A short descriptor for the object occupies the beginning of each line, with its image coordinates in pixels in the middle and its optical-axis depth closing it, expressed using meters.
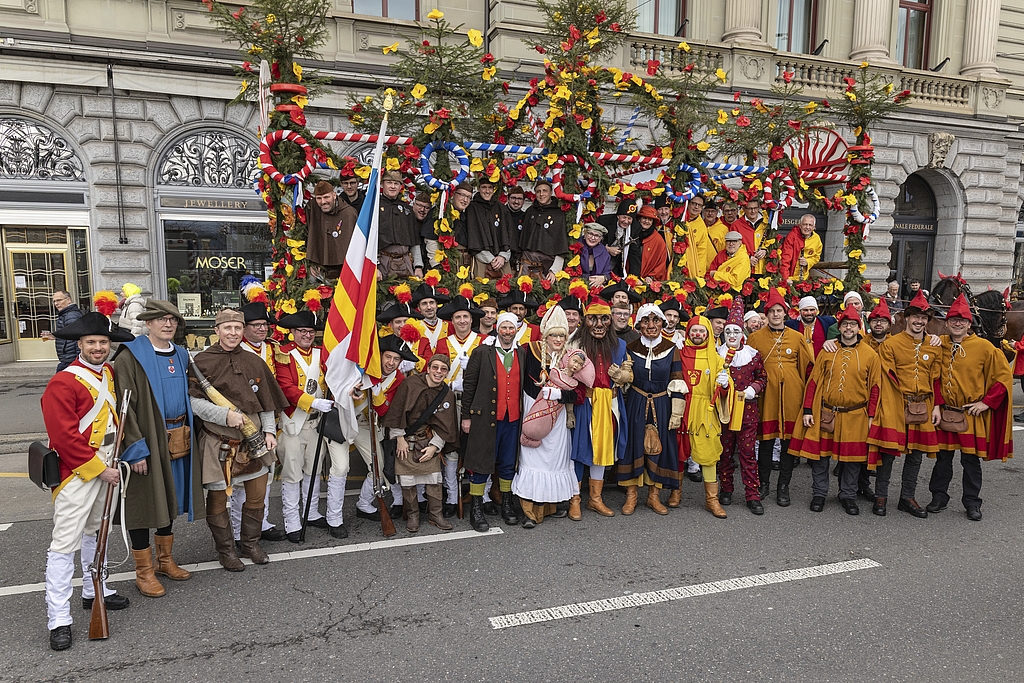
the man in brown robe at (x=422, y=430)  5.54
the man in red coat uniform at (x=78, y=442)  3.86
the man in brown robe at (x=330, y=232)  7.33
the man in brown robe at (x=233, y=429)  4.71
